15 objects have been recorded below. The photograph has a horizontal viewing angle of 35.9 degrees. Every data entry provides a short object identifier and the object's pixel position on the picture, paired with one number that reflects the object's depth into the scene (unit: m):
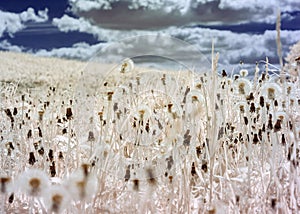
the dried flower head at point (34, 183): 1.33
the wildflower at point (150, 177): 1.57
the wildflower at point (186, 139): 1.83
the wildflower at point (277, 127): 1.70
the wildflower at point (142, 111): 2.19
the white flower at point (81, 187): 1.25
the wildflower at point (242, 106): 2.36
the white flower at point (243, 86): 2.50
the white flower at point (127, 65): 2.51
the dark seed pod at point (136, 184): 1.51
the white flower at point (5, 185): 1.42
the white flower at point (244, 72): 3.40
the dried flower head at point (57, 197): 1.24
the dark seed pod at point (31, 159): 1.77
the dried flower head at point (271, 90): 2.10
